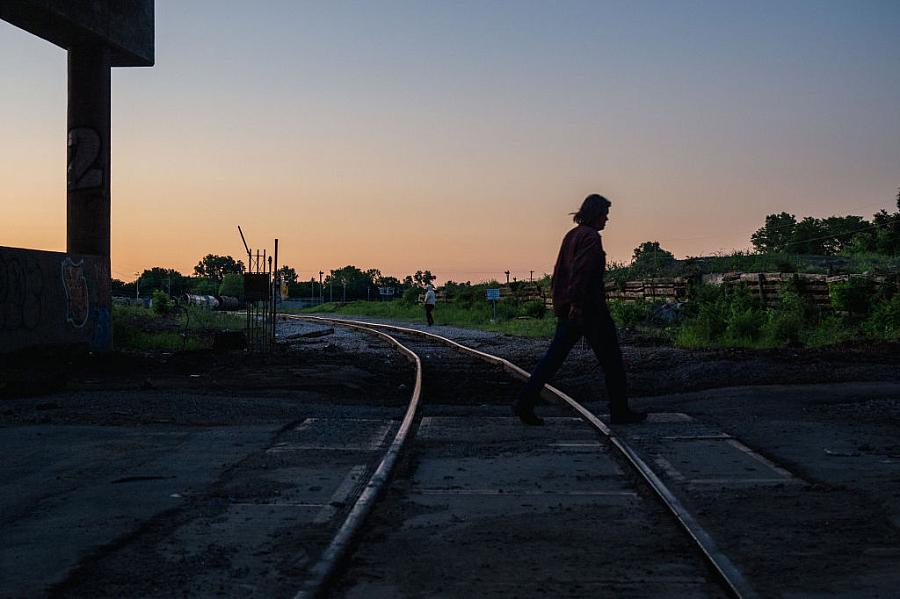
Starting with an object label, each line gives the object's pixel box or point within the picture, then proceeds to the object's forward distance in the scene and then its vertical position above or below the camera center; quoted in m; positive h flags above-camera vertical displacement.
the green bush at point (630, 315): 30.20 -0.56
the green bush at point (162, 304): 44.22 -0.35
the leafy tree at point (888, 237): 56.12 +3.74
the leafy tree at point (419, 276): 187.25 +4.16
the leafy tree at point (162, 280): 161.00 +2.99
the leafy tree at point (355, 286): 175.38 +2.16
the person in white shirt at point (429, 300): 37.24 -0.11
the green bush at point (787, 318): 21.06 -0.49
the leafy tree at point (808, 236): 98.88 +6.81
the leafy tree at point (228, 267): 192.44 +6.19
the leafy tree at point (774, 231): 120.19 +8.73
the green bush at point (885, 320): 21.94 -0.51
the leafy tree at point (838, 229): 97.81 +7.27
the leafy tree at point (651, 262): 43.41 +1.71
